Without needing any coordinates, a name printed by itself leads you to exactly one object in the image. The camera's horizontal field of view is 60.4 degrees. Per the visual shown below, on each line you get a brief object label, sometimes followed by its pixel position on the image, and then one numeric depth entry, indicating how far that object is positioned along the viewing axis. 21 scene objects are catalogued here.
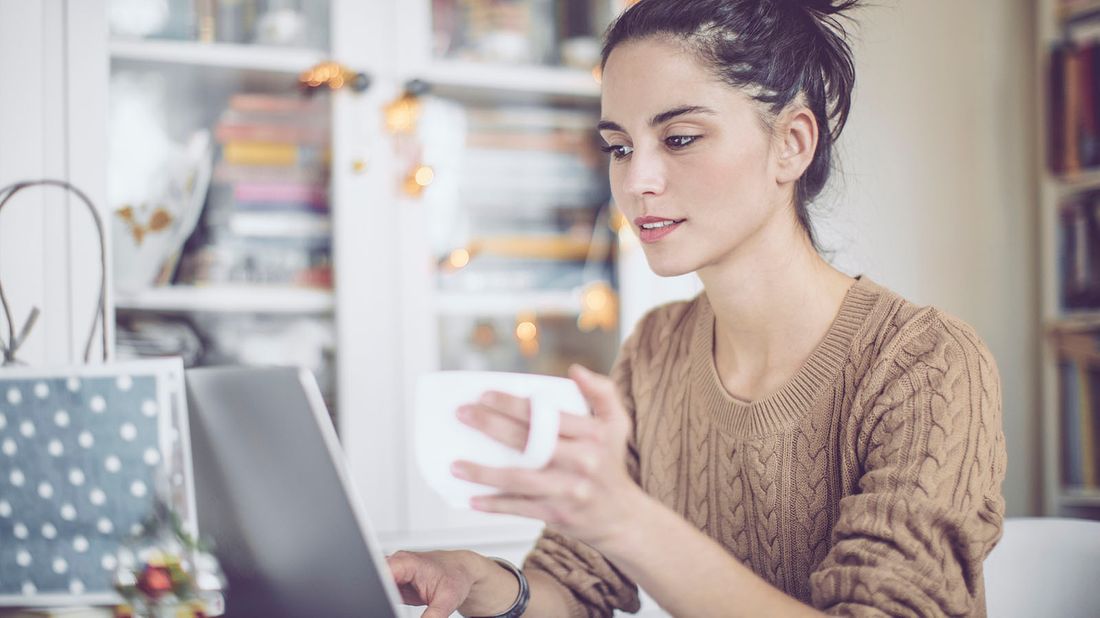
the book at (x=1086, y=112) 2.17
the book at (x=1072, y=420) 2.23
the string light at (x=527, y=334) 1.98
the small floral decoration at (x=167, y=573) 0.61
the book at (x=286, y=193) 1.77
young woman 0.80
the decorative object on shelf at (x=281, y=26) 1.77
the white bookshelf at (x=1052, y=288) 2.26
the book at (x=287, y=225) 1.77
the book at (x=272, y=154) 1.77
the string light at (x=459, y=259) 1.89
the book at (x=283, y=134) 1.78
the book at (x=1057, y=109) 2.23
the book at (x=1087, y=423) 2.21
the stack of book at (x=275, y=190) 1.76
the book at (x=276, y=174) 1.76
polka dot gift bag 0.68
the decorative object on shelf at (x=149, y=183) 1.62
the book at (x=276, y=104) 1.78
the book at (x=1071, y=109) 2.20
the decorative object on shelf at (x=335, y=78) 1.74
